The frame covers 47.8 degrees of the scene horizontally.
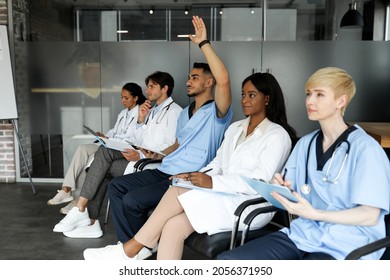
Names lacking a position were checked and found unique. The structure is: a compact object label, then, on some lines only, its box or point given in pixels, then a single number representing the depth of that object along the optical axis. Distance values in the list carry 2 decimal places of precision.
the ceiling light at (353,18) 5.30
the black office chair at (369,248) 1.81
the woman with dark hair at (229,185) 2.52
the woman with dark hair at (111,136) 4.48
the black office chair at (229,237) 2.34
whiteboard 5.20
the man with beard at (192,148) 3.01
